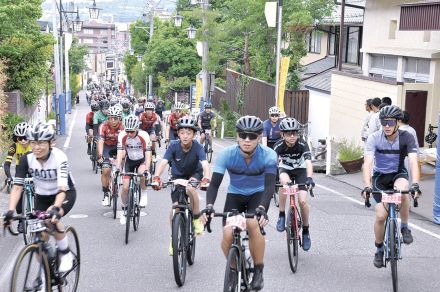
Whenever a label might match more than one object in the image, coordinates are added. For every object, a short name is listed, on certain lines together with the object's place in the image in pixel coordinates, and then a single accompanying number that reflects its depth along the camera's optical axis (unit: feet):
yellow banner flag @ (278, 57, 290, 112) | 82.69
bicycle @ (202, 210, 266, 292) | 20.22
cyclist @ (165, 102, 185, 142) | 57.16
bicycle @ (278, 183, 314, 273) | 28.04
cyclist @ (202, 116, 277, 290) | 21.50
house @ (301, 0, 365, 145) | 93.20
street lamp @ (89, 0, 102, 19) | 100.20
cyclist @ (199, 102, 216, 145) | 66.54
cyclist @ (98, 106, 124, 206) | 40.96
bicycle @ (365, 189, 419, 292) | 24.50
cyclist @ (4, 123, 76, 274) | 21.99
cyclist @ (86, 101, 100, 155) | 58.23
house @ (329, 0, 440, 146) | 56.22
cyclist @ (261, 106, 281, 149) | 44.04
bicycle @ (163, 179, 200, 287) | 25.30
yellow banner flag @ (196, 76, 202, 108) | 128.01
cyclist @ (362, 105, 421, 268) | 26.13
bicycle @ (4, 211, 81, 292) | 19.41
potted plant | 62.23
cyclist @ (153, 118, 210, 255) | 28.53
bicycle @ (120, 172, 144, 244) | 32.94
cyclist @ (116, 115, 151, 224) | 35.70
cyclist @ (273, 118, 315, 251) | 30.07
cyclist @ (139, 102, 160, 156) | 55.62
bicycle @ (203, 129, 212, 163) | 67.32
